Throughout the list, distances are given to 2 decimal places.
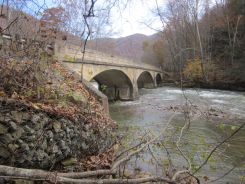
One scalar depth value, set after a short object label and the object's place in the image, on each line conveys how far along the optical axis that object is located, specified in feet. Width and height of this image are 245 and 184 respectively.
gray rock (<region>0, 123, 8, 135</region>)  8.54
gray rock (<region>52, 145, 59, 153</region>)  9.96
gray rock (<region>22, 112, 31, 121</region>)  9.26
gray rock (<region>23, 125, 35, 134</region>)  9.13
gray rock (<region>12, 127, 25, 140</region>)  8.75
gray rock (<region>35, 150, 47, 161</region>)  9.26
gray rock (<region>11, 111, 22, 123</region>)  8.99
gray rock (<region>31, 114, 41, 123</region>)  9.46
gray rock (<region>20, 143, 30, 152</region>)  8.83
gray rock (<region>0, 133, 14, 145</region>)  8.46
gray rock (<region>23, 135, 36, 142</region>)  9.05
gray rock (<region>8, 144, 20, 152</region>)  8.53
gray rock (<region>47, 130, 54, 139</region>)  9.87
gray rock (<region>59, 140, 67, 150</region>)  10.41
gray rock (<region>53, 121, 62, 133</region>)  10.23
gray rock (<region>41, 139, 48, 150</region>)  9.55
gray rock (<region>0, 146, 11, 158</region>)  8.33
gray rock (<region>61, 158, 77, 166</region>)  10.41
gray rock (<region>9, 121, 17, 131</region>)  8.76
